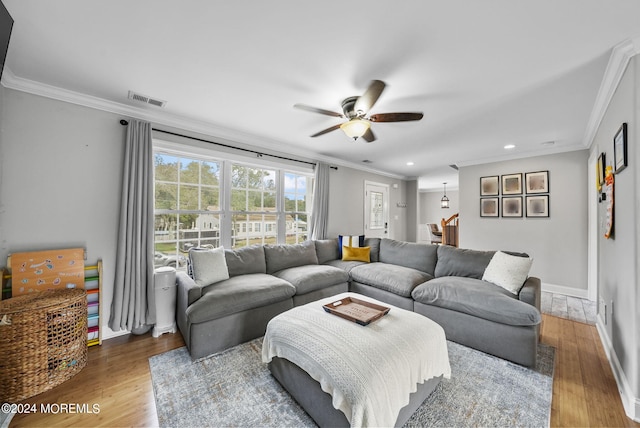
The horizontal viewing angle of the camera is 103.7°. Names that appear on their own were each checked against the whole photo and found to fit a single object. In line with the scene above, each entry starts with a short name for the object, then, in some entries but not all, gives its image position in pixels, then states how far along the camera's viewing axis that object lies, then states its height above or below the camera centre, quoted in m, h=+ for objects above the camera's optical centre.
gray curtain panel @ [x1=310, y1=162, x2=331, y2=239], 4.63 +0.27
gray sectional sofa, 2.24 -0.79
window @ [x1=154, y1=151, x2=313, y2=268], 3.15 +0.18
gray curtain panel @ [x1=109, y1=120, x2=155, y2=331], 2.61 -0.25
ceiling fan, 2.14 +0.96
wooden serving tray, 1.85 -0.74
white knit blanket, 1.31 -0.84
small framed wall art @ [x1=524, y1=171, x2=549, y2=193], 4.37 +0.71
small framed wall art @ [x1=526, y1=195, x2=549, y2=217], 4.36 +0.28
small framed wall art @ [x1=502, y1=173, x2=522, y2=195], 4.64 +0.70
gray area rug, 1.58 -1.26
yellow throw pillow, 4.16 -0.58
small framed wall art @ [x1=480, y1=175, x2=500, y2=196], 4.90 +0.70
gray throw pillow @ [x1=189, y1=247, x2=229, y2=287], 2.70 -0.54
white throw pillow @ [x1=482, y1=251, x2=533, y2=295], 2.49 -0.52
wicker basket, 1.78 -0.96
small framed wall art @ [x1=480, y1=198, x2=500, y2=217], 4.89 +0.27
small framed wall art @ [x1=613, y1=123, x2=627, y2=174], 1.83 +0.57
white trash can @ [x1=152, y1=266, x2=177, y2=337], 2.63 -0.88
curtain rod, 2.74 +1.02
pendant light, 10.14 +0.74
